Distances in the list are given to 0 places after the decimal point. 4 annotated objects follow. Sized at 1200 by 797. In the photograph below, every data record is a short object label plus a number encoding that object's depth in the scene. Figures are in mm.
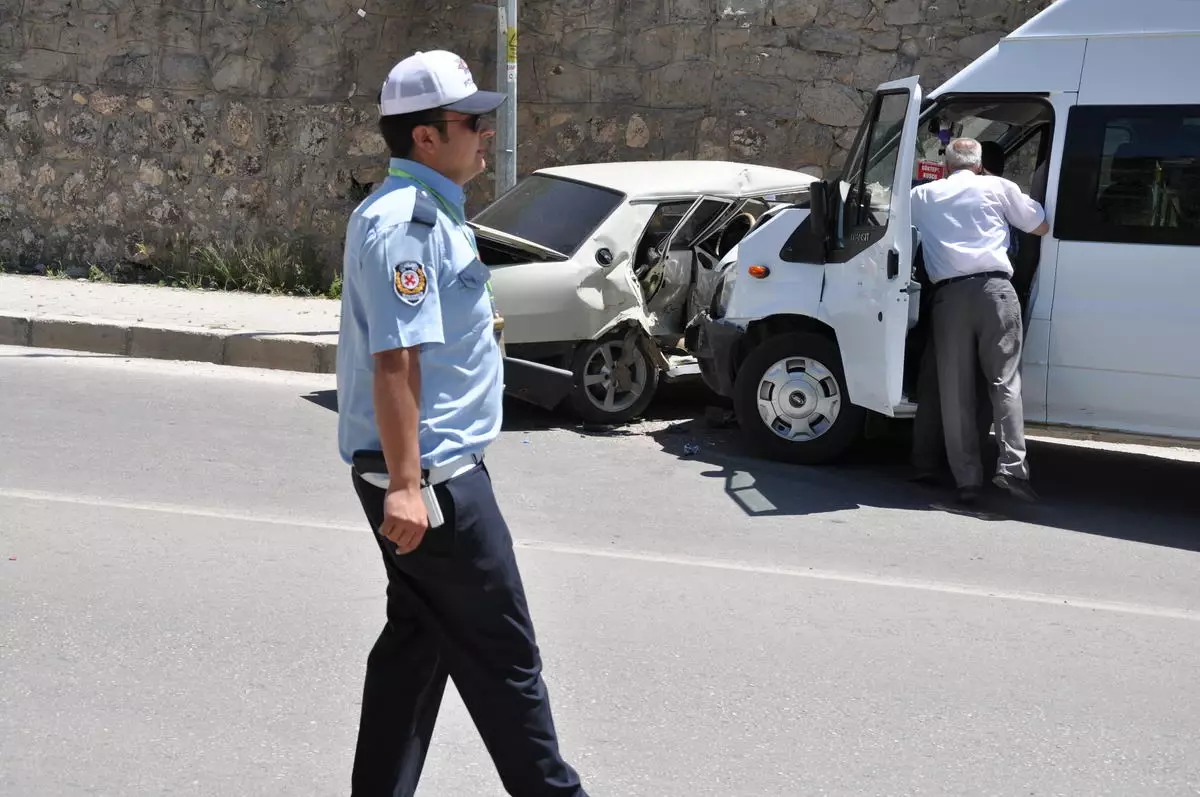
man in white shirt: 7035
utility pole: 10844
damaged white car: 8570
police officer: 2848
